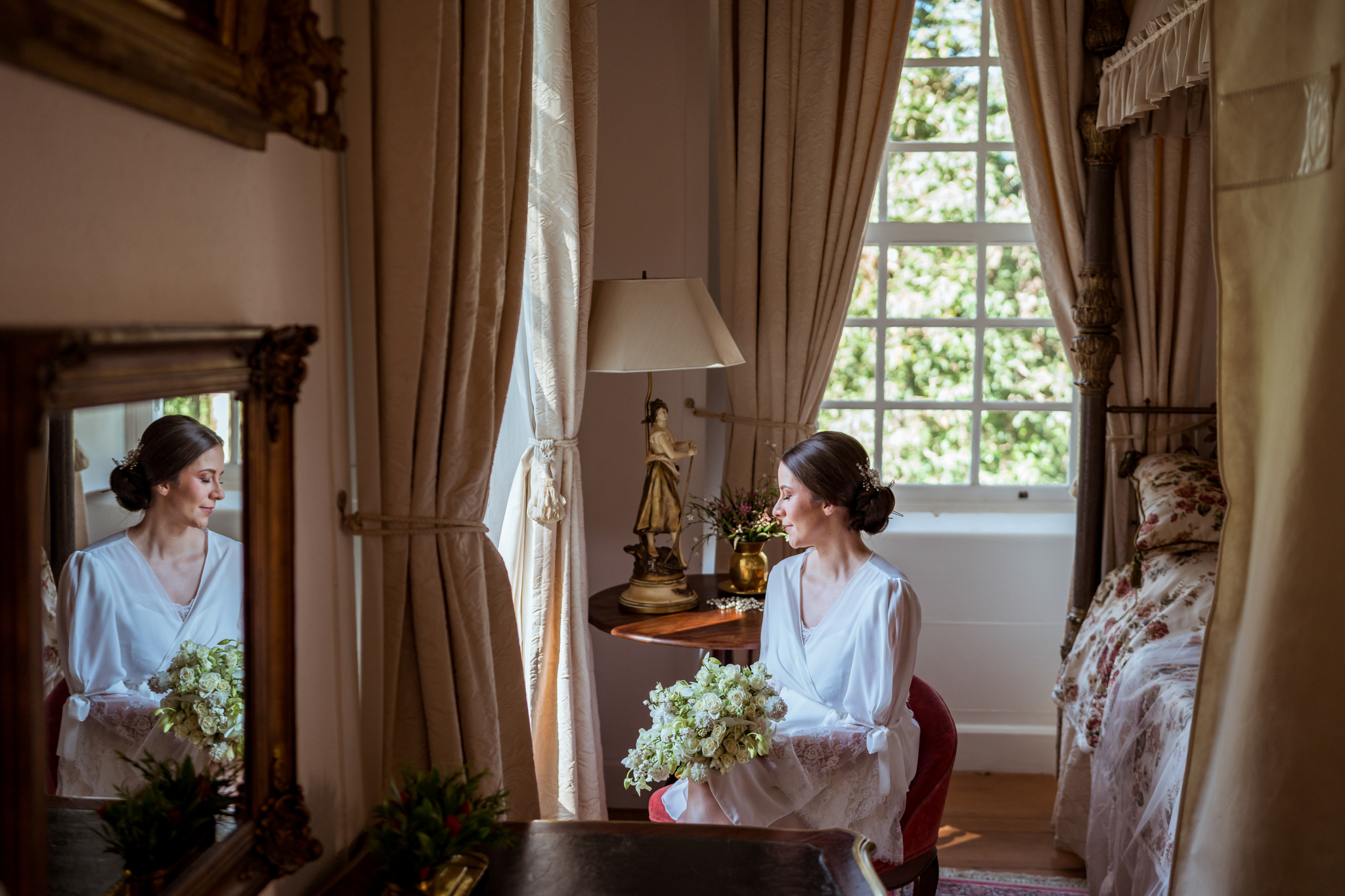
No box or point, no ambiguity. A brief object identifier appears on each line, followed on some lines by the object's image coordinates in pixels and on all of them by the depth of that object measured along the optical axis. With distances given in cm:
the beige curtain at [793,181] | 343
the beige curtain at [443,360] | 148
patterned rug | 296
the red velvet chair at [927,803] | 225
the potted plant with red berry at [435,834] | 121
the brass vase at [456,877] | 121
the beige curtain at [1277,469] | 145
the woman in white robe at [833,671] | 215
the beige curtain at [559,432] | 264
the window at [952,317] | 374
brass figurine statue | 292
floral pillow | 302
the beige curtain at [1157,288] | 338
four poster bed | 249
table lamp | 270
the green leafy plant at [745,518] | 302
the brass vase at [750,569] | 306
